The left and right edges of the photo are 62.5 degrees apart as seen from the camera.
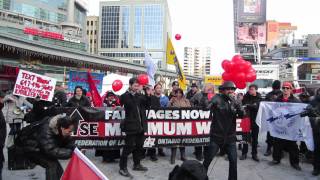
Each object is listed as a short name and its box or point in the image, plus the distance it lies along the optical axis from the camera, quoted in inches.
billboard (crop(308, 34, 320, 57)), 2735.9
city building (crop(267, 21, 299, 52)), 3207.0
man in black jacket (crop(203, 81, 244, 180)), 169.8
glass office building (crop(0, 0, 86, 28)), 2888.1
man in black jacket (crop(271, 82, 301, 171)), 218.6
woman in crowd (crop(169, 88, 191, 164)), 236.7
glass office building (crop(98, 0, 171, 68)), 4355.8
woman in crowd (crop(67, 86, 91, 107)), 237.1
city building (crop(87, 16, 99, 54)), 4801.5
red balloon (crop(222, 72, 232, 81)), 272.0
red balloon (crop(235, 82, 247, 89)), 269.1
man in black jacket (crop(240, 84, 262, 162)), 238.3
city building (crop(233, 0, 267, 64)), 1880.7
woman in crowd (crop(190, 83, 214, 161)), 238.9
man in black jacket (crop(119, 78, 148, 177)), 194.1
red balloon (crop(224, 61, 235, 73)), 268.6
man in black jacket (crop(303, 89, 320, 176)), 194.8
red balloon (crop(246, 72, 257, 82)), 265.5
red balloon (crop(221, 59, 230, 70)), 276.1
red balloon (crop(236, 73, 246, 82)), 265.4
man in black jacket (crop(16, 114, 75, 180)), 128.1
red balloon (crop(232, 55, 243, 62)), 275.2
